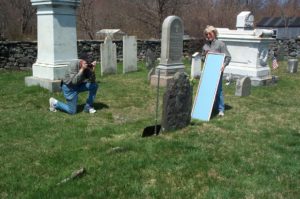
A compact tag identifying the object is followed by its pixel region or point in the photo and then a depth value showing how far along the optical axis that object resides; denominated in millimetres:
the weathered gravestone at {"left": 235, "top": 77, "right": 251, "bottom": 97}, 9961
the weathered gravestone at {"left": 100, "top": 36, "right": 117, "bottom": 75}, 12961
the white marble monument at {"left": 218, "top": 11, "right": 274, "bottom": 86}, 12023
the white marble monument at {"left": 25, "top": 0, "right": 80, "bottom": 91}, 9298
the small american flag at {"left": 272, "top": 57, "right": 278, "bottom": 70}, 17109
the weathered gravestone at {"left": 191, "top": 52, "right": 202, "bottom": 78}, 12680
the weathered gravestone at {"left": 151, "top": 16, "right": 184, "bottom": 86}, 11539
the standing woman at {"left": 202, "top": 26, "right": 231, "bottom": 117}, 7867
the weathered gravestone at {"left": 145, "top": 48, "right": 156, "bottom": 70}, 14361
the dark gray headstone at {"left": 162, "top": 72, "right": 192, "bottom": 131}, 6355
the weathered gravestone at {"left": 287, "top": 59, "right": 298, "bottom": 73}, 15671
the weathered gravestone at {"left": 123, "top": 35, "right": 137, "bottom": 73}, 13945
